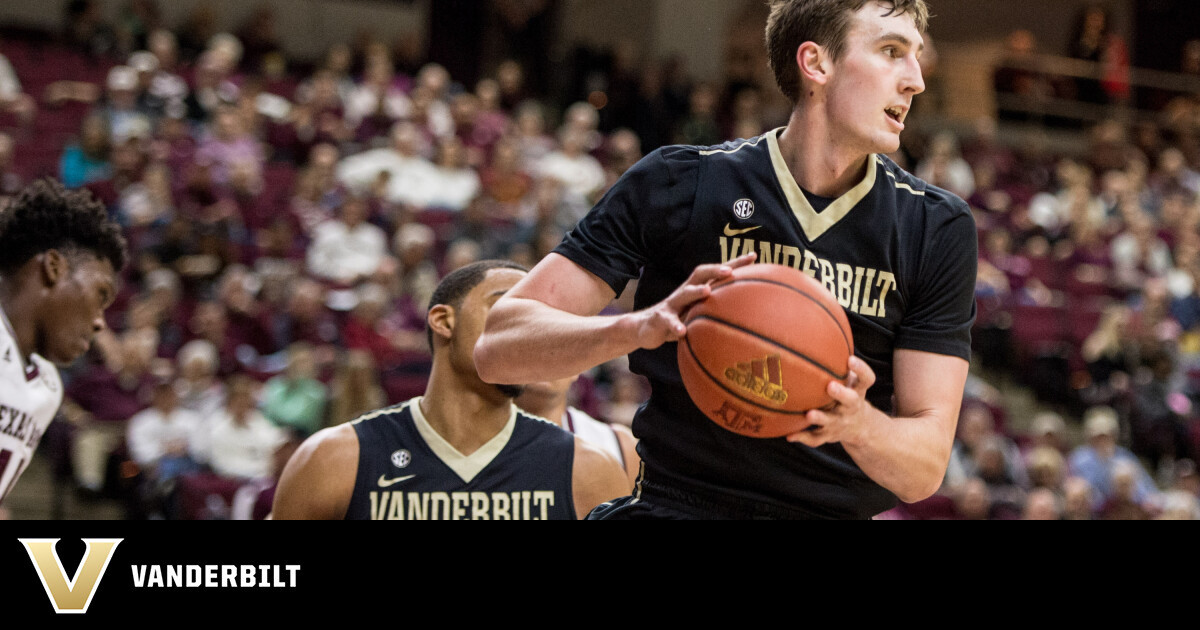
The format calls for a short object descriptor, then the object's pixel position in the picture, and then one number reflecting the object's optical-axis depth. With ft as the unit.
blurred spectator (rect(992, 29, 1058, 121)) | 53.67
